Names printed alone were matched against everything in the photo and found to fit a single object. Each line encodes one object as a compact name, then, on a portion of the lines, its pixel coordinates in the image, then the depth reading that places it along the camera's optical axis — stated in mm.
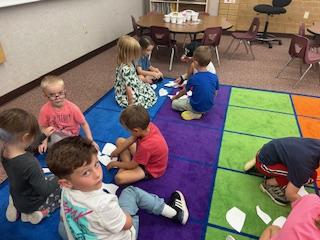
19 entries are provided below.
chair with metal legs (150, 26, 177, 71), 3746
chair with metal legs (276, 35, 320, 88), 3311
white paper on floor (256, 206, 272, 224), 1708
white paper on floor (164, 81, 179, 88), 3562
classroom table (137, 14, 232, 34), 3807
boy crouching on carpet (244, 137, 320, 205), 1538
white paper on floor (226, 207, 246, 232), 1674
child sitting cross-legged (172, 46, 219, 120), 2625
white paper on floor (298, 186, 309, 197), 1825
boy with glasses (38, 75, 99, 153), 1959
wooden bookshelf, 5766
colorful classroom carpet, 1653
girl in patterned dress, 2695
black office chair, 4969
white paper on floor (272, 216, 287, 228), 1653
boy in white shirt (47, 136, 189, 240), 1023
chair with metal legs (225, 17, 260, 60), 4426
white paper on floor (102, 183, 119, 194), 1882
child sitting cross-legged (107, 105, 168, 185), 1738
